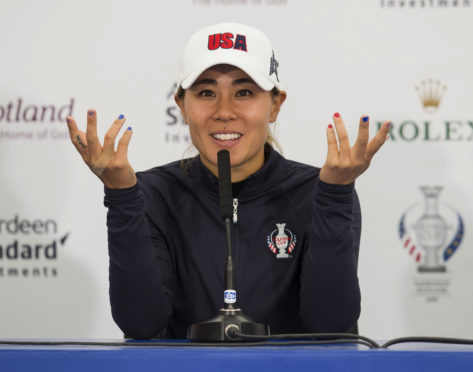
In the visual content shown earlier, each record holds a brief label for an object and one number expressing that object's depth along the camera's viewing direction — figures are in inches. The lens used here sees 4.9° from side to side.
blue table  307.5
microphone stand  313.8
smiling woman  320.0
